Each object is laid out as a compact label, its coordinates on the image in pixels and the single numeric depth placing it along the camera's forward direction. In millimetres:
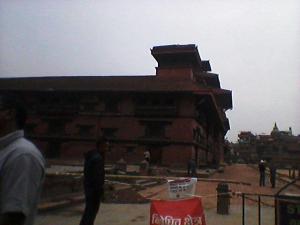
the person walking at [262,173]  15533
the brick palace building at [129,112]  21939
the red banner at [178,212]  3530
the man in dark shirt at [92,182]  4132
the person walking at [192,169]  17593
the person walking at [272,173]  14604
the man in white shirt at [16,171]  1444
